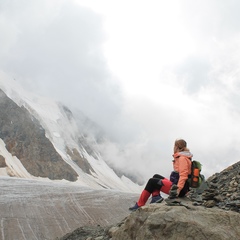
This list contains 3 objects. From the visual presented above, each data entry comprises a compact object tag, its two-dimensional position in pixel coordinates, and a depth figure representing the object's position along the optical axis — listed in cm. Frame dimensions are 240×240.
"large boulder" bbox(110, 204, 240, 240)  646
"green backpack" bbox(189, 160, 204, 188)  820
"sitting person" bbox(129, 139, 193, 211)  810
